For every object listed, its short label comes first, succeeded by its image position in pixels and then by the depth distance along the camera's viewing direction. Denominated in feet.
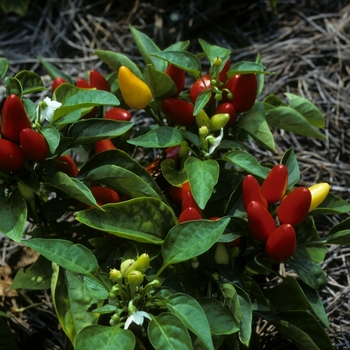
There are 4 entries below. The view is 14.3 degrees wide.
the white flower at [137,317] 2.63
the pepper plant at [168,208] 2.68
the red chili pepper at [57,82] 3.02
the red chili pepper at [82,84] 3.02
